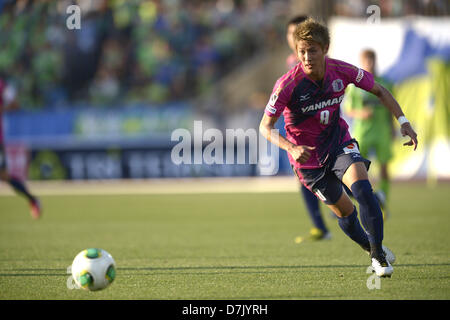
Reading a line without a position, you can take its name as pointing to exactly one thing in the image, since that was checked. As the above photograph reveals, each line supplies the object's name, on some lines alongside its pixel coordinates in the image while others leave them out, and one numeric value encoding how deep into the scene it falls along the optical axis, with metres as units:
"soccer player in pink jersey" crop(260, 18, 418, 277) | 10.04
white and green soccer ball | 9.31
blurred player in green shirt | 18.25
